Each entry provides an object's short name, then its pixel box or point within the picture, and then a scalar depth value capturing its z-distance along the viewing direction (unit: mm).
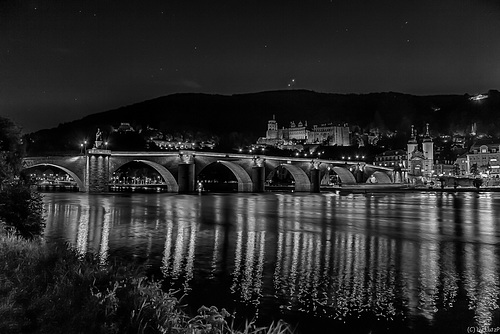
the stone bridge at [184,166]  66125
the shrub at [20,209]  11719
